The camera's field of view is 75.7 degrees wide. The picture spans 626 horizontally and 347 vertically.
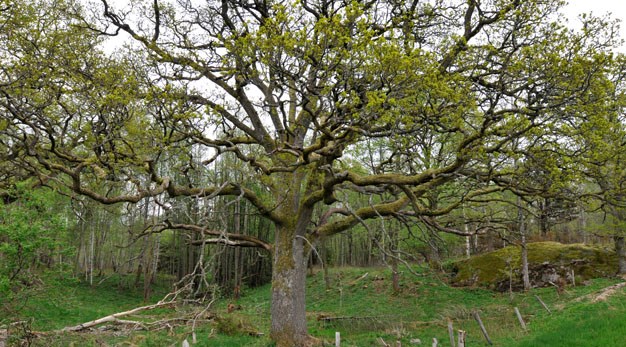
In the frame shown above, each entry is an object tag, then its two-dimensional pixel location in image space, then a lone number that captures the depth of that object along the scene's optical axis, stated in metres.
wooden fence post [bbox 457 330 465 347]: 9.63
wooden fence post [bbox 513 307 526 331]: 12.20
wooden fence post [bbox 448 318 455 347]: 11.32
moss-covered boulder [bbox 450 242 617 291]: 17.86
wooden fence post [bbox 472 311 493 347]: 11.40
